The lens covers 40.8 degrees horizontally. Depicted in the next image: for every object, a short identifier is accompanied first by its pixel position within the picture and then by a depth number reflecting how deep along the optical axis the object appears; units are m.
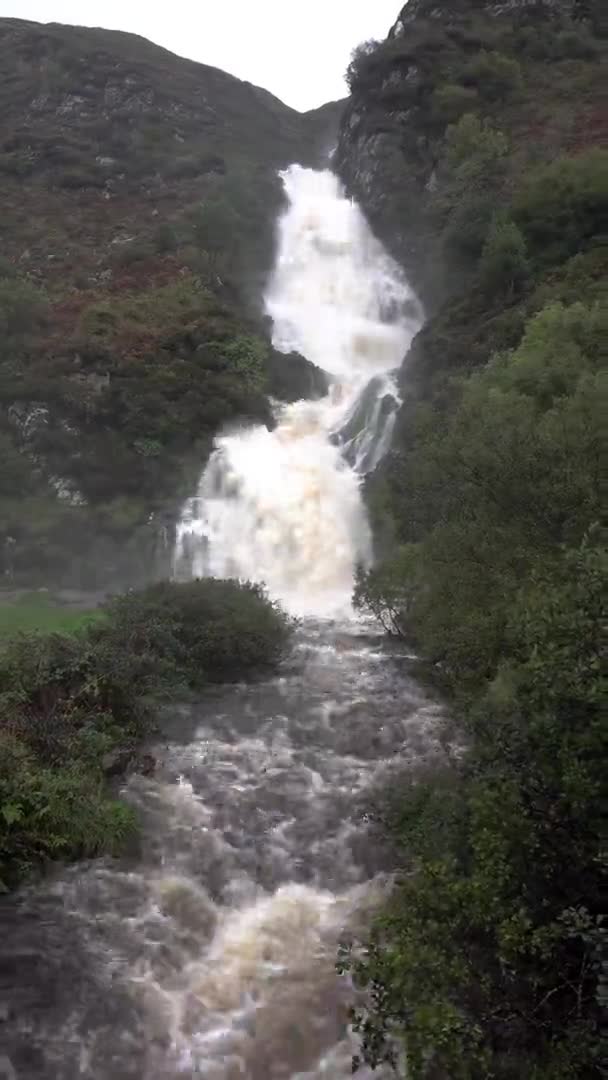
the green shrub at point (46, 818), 10.09
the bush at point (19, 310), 36.56
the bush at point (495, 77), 57.34
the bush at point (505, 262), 34.34
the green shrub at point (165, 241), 49.06
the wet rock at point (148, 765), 13.64
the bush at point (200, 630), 17.25
